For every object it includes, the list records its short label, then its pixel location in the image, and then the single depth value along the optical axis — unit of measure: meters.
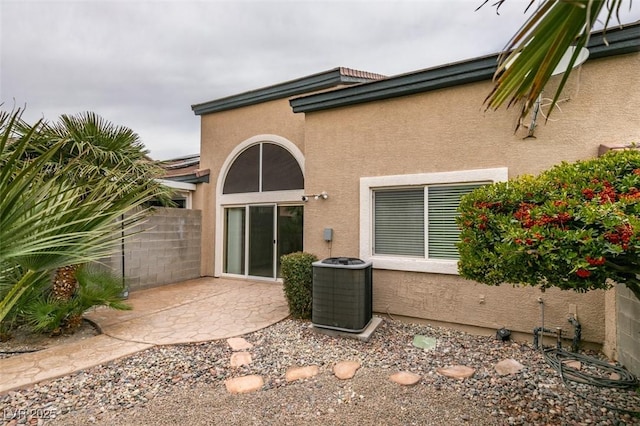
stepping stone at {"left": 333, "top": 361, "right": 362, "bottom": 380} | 5.01
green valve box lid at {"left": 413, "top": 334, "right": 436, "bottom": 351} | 6.17
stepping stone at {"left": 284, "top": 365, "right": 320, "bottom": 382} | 5.00
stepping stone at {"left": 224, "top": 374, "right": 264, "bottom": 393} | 4.65
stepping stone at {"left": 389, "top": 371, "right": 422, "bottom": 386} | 4.77
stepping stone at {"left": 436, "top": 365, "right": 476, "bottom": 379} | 5.00
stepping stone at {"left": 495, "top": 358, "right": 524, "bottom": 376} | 5.09
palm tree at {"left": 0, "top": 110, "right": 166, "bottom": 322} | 2.10
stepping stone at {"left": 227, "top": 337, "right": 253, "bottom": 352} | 6.05
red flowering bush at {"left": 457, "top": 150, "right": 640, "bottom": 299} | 2.65
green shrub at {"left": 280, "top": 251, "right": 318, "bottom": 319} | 7.57
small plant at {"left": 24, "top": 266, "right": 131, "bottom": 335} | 6.31
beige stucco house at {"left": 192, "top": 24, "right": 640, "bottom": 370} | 5.77
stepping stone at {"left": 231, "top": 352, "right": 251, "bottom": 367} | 5.46
